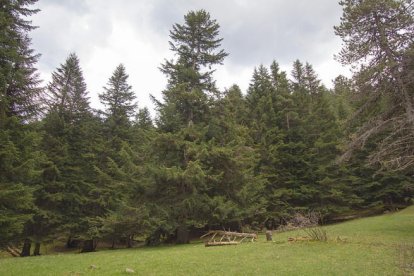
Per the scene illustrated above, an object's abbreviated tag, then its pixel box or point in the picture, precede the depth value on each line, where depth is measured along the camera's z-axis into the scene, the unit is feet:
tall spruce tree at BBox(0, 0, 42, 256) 55.93
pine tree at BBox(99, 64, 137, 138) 111.04
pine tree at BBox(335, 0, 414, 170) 57.88
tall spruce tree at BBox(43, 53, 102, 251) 92.53
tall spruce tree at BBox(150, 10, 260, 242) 76.23
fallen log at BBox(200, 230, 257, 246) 66.55
